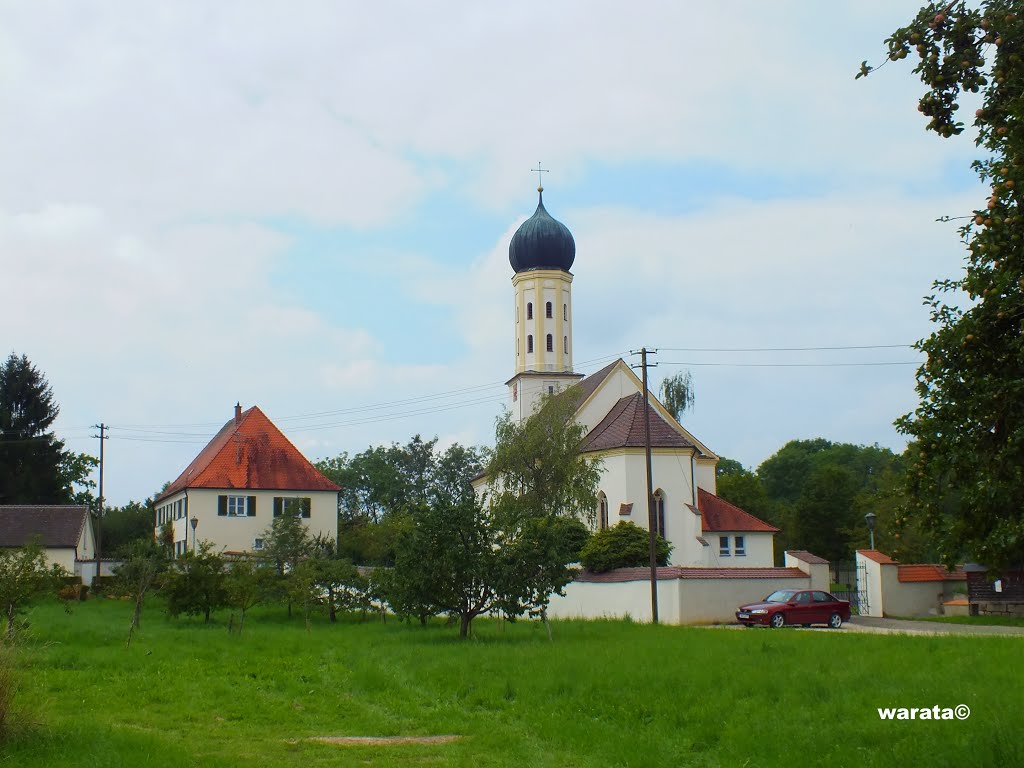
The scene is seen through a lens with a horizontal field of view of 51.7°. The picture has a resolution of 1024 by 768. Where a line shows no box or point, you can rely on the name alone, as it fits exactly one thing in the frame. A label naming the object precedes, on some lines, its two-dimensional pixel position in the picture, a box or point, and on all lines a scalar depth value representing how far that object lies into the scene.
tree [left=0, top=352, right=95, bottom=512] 59.31
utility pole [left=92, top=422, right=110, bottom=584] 52.50
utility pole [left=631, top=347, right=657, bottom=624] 31.17
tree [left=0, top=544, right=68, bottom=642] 21.64
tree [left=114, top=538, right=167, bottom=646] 24.97
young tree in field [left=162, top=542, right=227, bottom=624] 28.92
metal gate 36.03
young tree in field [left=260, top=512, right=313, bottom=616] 40.41
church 44.69
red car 30.86
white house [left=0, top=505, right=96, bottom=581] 48.94
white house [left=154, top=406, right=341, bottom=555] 53.09
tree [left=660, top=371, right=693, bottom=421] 62.81
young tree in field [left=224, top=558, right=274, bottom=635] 26.70
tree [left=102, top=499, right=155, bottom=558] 66.38
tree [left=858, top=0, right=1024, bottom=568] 8.01
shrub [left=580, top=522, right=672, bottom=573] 37.12
